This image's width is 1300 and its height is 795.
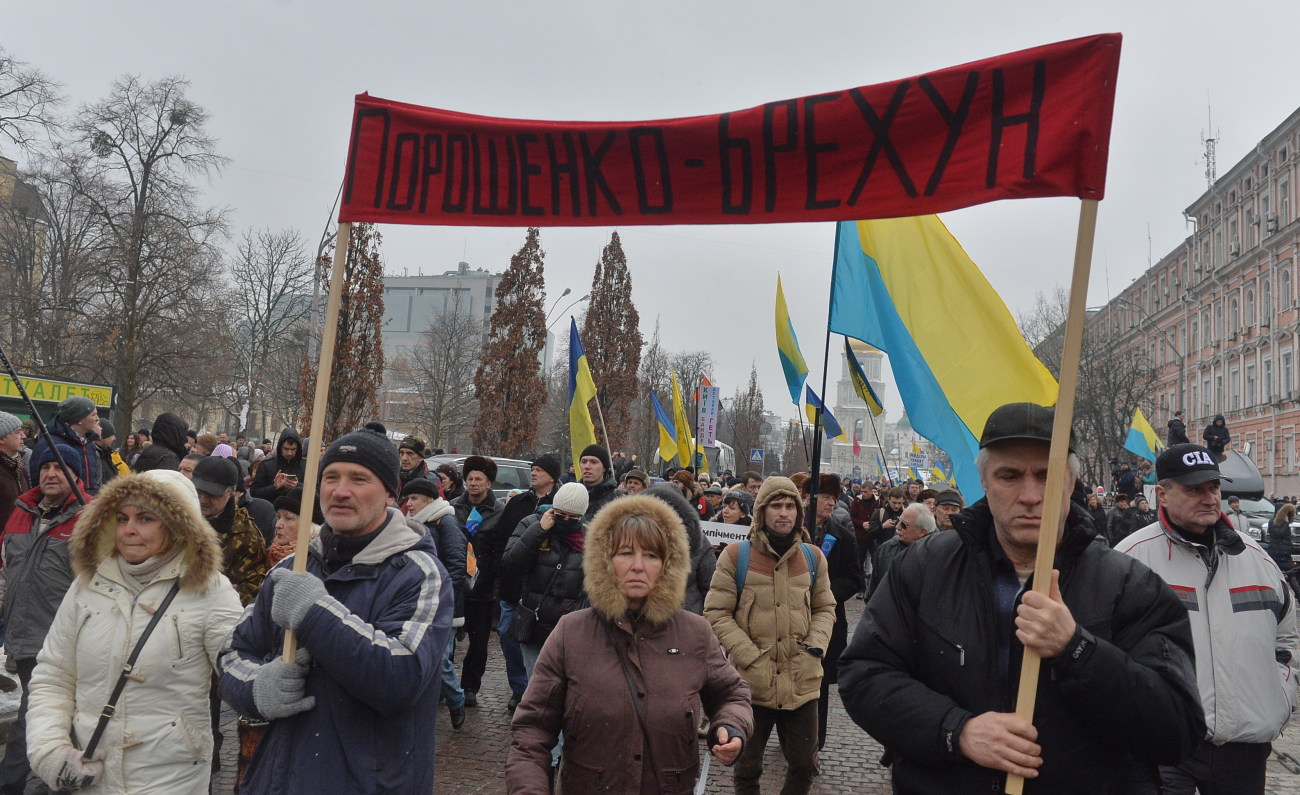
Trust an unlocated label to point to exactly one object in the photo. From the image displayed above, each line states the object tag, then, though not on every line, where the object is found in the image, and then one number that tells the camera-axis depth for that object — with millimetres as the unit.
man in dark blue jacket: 2838
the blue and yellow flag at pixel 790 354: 11352
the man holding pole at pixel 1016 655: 2221
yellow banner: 23098
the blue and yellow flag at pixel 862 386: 8438
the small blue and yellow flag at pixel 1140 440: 20969
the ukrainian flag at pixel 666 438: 20047
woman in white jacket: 3521
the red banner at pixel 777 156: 2738
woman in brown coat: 3402
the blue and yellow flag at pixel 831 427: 14359
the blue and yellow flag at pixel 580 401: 11242
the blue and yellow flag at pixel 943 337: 4492
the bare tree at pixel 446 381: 55156
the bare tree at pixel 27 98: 28734
